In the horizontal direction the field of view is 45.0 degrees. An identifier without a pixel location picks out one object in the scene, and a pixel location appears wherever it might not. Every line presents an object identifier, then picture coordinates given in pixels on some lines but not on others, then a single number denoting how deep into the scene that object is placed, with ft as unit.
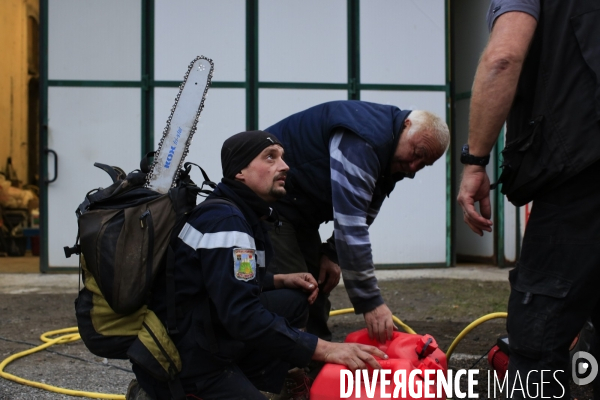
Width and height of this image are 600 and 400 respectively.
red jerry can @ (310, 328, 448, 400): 7.89
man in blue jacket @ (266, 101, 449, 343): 10.03
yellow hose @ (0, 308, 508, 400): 11.65
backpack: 7.84
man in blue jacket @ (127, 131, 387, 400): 7.75
